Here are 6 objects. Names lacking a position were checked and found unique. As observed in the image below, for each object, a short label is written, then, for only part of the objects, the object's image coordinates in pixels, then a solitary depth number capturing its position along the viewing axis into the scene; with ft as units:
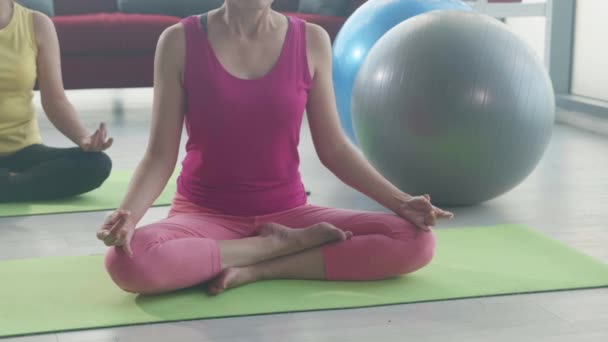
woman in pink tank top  7.47
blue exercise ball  12.95
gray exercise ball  9.84
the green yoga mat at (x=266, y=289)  6.88
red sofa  17.97
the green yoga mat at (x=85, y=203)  10.41
